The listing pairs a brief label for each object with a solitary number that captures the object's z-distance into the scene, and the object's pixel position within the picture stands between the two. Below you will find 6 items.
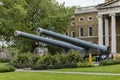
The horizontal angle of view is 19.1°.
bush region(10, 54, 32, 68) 37.00
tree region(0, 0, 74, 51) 57.06
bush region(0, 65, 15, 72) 30.65
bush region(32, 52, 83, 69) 34.62
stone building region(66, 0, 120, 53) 68.06
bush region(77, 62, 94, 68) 34.57
